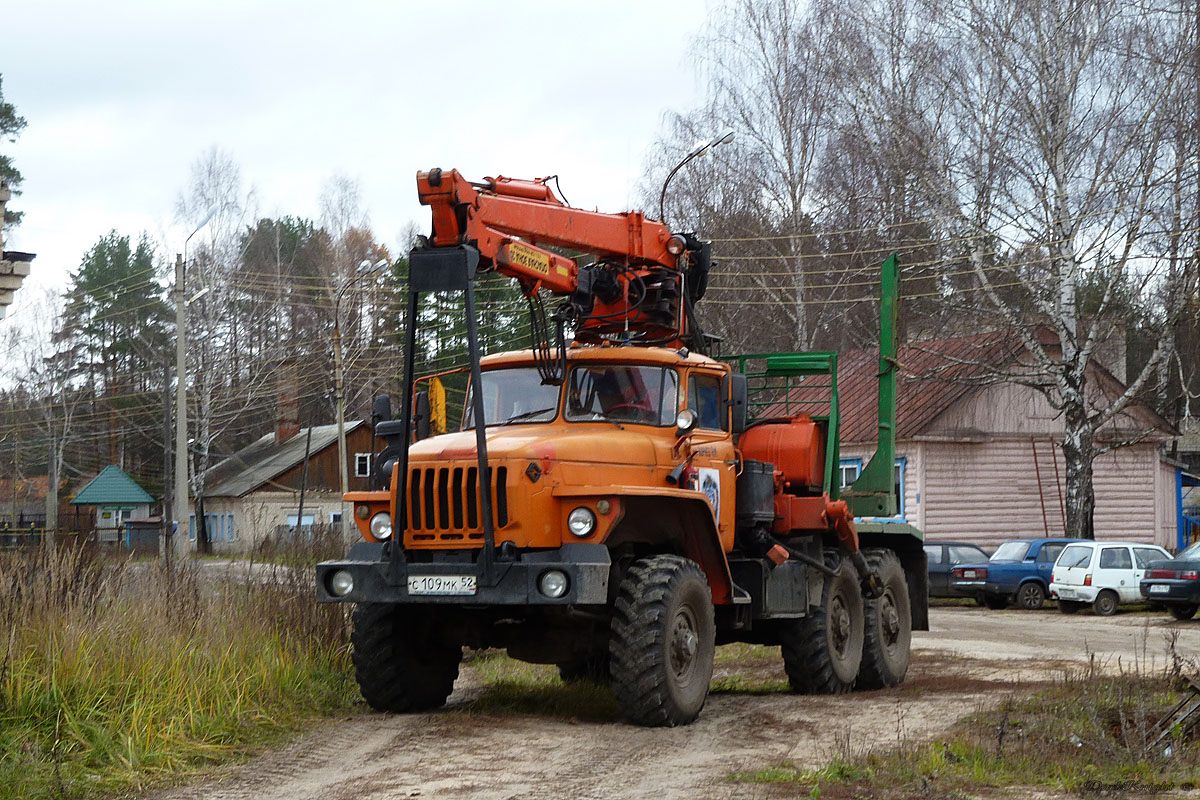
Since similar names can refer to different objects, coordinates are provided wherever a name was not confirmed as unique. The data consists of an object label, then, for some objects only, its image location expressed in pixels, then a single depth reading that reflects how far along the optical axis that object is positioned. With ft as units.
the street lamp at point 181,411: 110.73
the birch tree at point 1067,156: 96.27
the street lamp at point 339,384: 115.55
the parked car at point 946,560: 100.99
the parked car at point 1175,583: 83.41
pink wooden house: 121.80
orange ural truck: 34.09
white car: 91.09
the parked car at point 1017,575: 97.35
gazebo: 194.49
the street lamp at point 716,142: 73.56
